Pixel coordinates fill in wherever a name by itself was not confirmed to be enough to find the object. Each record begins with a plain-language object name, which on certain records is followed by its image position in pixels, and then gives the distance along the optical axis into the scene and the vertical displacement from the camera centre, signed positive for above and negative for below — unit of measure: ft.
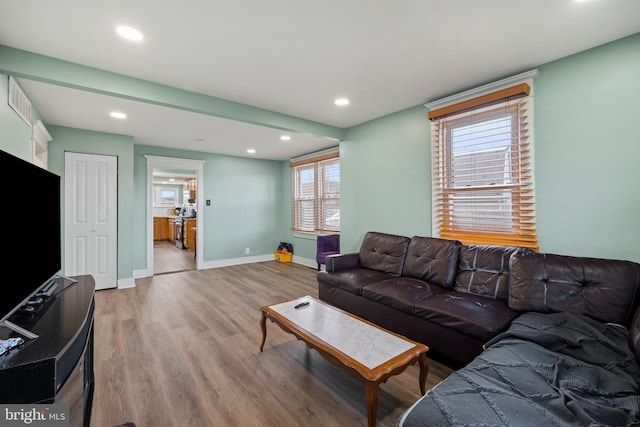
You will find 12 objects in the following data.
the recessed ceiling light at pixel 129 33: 6.25 +4.23
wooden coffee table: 4.94 -2.73
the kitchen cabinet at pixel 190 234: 24.73 -1.66
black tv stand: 3.22 -1.78
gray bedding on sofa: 3.43 -2.46
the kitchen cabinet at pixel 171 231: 31.21 -1.76
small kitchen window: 35.47 +2.51
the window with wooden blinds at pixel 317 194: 17.84 +1.48
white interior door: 13.16 -0.02
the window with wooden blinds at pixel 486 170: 8.40 +1.50
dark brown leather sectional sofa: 6.26 -2.15
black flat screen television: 3.93 -0.30
